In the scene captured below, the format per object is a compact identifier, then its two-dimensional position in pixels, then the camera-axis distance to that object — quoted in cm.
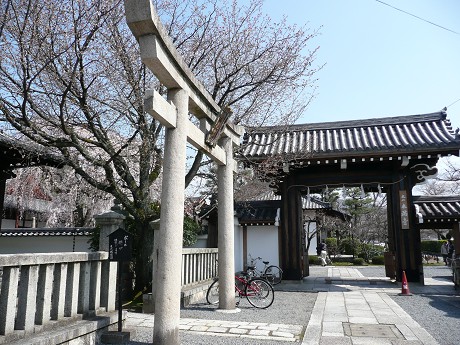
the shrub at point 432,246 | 3538
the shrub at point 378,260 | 2820
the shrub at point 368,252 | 2969
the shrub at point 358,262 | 2758
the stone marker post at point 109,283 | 618
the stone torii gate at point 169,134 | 525
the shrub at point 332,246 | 3162
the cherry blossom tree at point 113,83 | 777
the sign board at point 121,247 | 608
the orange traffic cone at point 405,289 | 1082
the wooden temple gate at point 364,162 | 1273
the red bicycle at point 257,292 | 891
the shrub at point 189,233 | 1305
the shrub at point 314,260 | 2819
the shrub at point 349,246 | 3091
